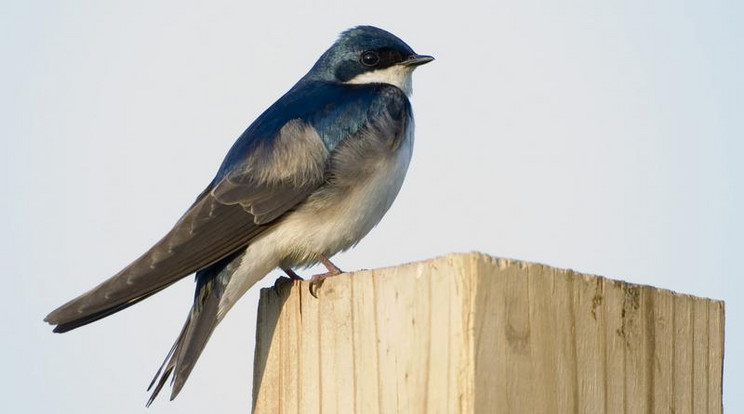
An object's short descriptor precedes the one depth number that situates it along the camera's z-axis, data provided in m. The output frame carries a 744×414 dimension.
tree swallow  6.37
